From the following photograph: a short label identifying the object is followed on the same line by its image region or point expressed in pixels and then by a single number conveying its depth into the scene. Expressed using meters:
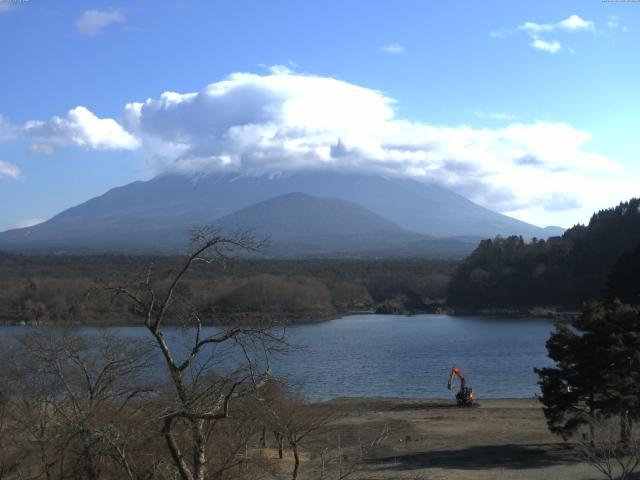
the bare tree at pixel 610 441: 13.95
